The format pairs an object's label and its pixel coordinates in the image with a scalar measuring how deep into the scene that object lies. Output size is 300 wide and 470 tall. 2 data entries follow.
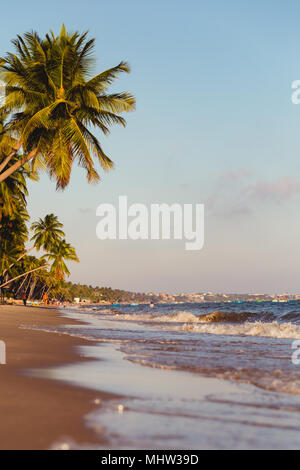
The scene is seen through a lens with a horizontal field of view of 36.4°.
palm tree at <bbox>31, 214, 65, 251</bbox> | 54.84
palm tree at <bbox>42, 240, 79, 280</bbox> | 63.62
